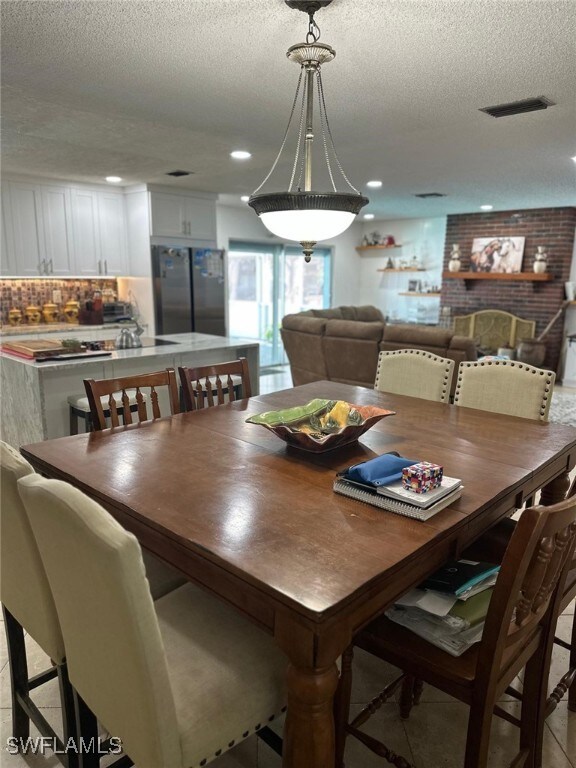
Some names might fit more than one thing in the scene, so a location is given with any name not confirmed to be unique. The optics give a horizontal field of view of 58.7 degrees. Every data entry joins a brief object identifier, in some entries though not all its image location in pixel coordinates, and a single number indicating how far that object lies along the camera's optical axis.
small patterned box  1.43
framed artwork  7.55
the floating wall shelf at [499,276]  7.24
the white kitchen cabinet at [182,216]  5.80
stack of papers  1.32
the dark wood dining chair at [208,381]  2.54
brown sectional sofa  4.50
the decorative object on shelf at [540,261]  7.22
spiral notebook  1.38
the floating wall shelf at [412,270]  8.75
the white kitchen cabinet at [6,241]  5.14
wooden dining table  1.08
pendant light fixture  1.85
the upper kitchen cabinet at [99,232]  5.74
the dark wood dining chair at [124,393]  2.20
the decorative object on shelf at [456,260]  8.05
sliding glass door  8.09
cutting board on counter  3.33
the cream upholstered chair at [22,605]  1.21
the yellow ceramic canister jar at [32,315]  5.77
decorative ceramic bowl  1.82
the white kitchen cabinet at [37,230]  5.22
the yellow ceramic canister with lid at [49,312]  5.86
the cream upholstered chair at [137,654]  0.93
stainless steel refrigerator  5.92
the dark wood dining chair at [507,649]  1.12
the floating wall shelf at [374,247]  8.95
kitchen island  3.24
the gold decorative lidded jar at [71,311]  6.01
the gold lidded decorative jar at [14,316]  5.59
